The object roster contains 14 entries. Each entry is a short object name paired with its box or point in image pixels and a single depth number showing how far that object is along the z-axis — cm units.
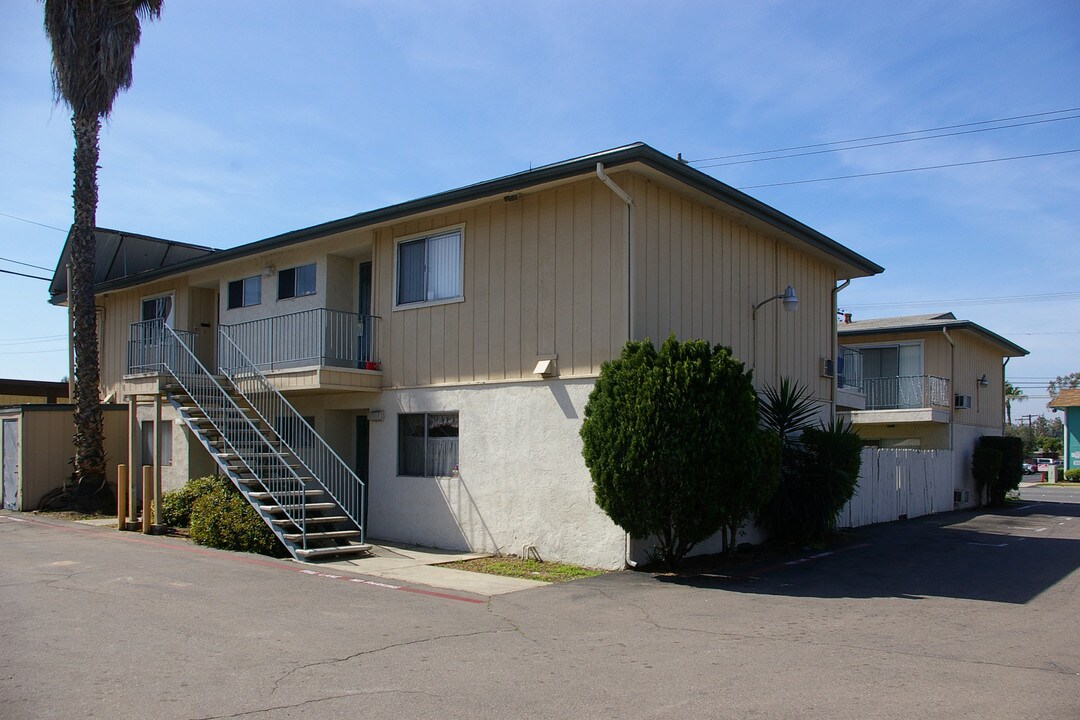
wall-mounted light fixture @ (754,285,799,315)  1391
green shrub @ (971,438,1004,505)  2531
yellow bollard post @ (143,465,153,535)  1522
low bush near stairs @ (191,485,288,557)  1290
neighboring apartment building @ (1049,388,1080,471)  4591
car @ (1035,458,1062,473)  5204
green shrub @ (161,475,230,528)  1585
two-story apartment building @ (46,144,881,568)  1214
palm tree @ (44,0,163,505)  1778
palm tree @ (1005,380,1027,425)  8546
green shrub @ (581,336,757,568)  1048
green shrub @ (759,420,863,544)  1352
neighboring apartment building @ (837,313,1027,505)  2472
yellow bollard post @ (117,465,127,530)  1565
